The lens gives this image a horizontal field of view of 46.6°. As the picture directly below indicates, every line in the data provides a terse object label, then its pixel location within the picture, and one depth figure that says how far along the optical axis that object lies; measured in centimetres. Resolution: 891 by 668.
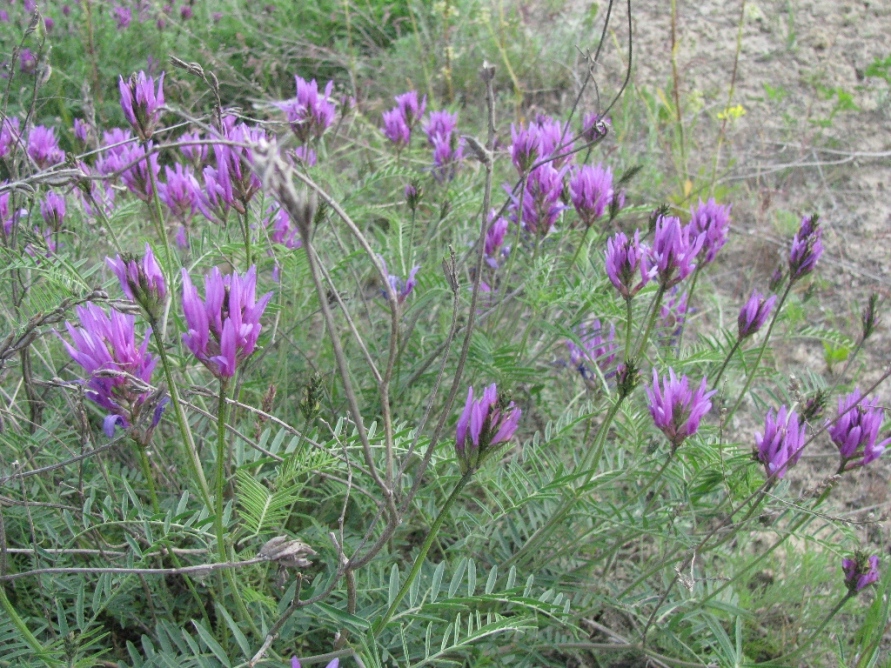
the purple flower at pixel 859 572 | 50
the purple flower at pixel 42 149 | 69
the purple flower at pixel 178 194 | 62
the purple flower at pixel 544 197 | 66
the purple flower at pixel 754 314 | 55
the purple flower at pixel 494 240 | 70
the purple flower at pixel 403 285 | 61
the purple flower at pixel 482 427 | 38
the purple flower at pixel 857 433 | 50
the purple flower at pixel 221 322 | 37
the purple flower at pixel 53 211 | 60
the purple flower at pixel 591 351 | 67
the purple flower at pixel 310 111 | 67
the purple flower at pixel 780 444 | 49
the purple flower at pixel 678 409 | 48
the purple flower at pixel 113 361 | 40
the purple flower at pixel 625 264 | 52
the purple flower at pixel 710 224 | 64
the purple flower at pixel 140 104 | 48
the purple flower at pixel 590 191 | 63
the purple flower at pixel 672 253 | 52
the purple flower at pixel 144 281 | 38
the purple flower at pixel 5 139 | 62
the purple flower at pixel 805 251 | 59
